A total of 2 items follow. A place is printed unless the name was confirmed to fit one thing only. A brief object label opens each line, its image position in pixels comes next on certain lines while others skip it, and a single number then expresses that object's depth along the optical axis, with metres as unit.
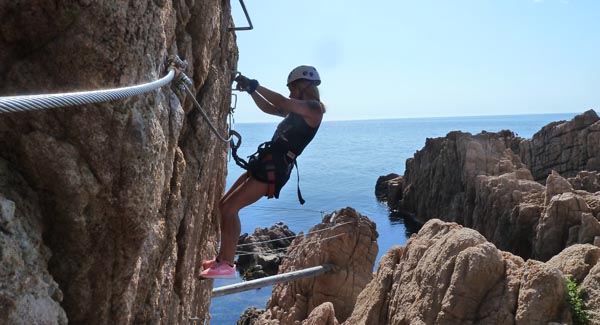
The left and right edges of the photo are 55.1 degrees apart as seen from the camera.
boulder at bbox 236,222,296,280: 37.62
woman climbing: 6.13
